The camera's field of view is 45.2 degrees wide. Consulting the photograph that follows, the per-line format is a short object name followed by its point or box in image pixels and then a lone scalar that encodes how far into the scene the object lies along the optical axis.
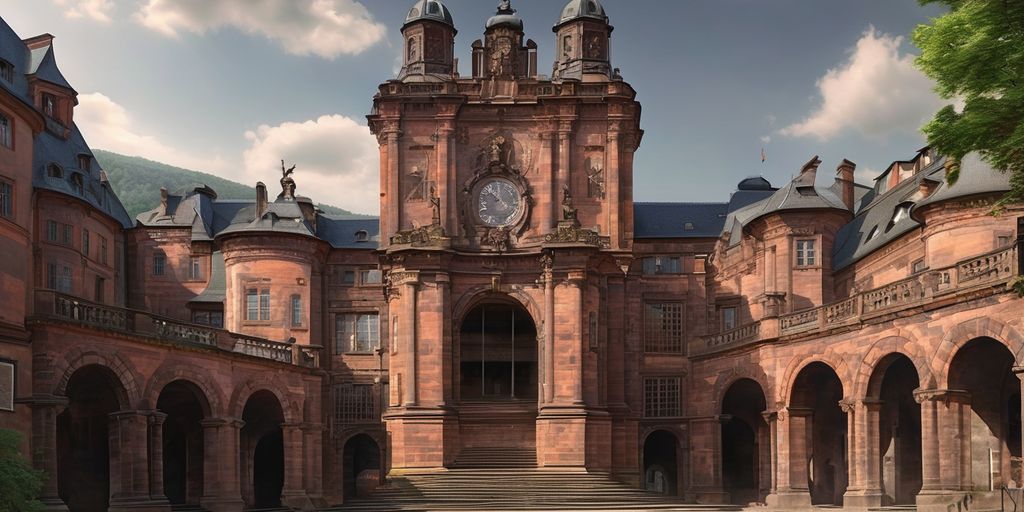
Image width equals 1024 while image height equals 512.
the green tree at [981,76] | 28.45
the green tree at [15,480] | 31.84
